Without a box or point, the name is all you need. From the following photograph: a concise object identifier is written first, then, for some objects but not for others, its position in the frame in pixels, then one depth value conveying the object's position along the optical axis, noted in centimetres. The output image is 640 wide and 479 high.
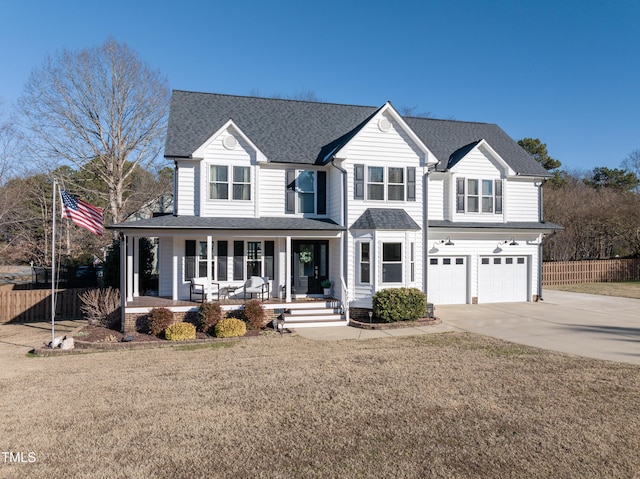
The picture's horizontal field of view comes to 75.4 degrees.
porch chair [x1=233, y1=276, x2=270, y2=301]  1503
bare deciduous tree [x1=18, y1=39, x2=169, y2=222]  2562
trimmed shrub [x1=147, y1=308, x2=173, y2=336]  1272
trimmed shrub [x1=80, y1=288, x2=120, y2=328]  1401
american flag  1252
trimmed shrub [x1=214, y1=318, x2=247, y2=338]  1260
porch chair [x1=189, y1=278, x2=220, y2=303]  1436
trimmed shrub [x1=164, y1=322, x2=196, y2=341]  1218
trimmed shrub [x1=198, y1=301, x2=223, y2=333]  1297
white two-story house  1521
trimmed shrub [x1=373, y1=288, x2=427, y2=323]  1407
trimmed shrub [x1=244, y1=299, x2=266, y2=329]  1348
